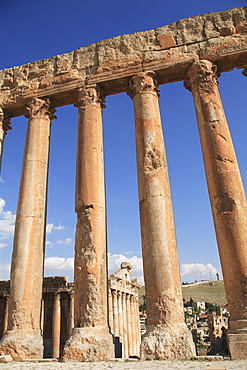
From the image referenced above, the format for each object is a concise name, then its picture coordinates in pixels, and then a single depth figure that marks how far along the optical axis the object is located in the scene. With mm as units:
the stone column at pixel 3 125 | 15484
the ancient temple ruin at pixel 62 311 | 23202
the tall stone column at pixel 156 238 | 8938
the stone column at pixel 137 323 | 30188
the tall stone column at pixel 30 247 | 10602
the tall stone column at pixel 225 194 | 9125
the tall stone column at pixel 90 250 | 9578
